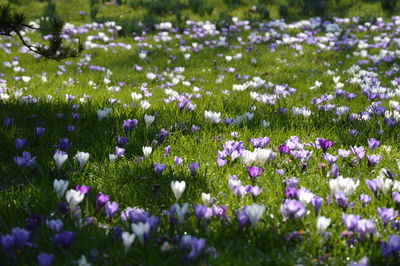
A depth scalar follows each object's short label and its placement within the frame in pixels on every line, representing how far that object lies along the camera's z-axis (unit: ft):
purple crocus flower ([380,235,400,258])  14.58
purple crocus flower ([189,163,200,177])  21.97
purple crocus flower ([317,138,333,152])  25.37
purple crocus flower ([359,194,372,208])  18.39
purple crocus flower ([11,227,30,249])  14.74
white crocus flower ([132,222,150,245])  15.20
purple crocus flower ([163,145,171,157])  25.67
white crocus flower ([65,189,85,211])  17.28
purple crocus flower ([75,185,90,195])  17.87
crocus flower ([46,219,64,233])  15.89
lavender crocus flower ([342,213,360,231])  16.08
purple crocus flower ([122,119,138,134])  28.86
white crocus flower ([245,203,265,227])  16.26
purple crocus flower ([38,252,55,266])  13.51
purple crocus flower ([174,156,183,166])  23.52
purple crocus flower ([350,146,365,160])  23.87
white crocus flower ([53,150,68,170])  21.58
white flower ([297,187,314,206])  18.03
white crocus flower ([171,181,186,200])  18.78
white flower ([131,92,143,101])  39.57
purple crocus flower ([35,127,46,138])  27.49
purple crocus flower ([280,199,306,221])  17.10
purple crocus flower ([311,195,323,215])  17.38
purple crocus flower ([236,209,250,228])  16.53
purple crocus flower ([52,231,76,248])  15.01
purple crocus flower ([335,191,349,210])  18.29
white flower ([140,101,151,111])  35.96
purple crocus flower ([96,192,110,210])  17.80
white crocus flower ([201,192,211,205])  18.85
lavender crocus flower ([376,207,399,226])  16.52
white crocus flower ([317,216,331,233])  16.02
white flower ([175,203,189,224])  16.67
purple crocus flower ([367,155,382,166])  23.23
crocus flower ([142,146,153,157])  24.37
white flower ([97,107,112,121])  31.61
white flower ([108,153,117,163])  24.11
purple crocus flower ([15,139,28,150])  25.45
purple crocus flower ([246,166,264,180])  20.82
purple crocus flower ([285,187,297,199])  19.13
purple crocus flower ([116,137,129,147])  26.39
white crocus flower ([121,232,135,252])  14.61
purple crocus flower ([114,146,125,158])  24.68
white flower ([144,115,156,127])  30.32
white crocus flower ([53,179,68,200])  18.35
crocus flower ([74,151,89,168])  22.41
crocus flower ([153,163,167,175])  21.90
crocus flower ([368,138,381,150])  25.57
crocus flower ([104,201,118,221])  17.22
